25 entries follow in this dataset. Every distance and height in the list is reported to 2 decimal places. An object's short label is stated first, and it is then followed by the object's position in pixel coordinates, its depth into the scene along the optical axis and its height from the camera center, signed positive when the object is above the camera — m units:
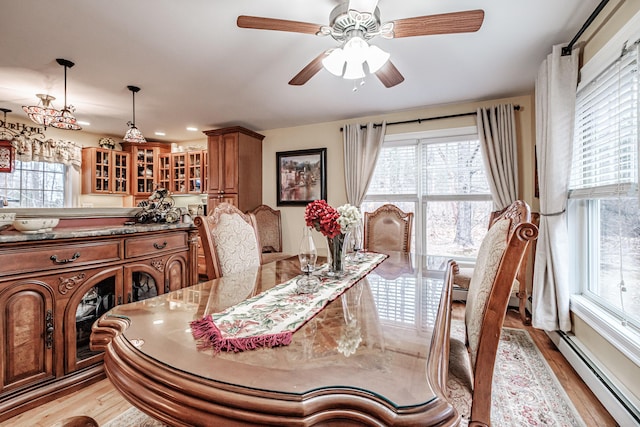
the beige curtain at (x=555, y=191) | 2.15 +0.16
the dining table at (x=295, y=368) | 0.53 -0.34
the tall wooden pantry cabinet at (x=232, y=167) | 4.16 +0.69
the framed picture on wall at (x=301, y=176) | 4.19 +0.56
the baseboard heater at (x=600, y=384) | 1.44 -0.98
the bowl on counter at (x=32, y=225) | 1.57 -0.05
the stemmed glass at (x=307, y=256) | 1.31 -0.19
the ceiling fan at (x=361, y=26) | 1.43 +0.99
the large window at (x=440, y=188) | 3.53 +0.32
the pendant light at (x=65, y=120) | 2.72 +0.89
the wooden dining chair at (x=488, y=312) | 0.83 -0.32
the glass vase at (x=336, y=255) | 1.52 -0.22
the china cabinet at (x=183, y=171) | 5.11 +0.77
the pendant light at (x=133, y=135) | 3.21 +0.88
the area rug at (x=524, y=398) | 1.54 -1.10
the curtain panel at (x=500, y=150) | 3.19 +0.69
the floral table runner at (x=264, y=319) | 0.75 -0.33
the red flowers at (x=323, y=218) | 1.38 -0.02
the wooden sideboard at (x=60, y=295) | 1.52 -0.49
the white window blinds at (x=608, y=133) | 1.53 +0.49
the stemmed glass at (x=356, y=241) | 1.91 -0.19
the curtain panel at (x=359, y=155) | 3.83 +0.78
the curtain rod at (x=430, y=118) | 3.41 +1.17
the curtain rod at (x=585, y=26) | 1.74 +1.23
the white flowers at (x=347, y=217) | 1.42 -0.02
